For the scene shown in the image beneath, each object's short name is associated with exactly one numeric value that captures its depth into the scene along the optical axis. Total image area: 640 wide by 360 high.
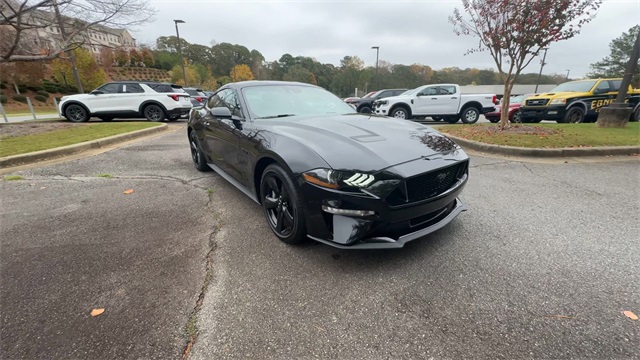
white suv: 10.82
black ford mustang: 2.10
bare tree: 9.68
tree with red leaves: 6.75
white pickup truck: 11.71
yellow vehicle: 9.93
